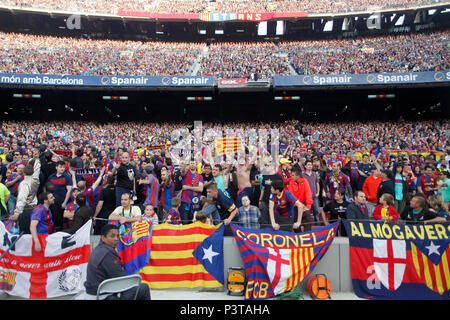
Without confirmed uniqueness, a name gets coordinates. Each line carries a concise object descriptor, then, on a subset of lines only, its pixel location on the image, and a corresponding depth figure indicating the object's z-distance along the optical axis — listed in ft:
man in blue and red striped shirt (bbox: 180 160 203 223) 21.18
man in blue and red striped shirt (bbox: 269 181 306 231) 17.97
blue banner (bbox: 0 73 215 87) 85.87
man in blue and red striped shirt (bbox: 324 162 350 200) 23.13
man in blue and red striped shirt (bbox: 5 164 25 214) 22.32
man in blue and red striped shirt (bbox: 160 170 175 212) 22.98
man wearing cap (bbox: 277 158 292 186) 23.44
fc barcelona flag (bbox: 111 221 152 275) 17.76
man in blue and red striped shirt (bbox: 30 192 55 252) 17.15
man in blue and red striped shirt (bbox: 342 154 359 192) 25.54
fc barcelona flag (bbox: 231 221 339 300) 15.98
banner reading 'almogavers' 15.76
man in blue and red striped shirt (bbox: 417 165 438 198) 25.13
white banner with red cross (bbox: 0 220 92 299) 17.42
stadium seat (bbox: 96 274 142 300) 10.51
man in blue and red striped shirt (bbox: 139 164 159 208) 22.09
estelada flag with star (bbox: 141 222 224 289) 17.44
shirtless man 20.71
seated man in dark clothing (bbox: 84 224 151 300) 11.50
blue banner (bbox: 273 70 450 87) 79.51
